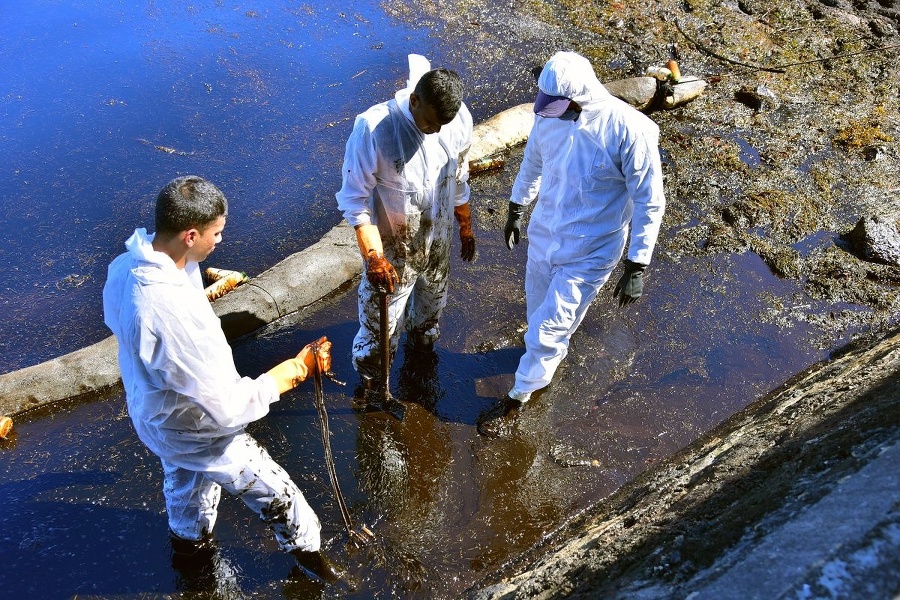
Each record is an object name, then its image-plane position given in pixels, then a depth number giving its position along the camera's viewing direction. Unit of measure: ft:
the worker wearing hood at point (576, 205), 11.51
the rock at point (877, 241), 17.99
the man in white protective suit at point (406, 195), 11.01
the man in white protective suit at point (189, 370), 7.49
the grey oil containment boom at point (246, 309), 12.84
